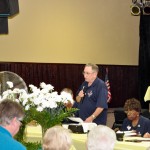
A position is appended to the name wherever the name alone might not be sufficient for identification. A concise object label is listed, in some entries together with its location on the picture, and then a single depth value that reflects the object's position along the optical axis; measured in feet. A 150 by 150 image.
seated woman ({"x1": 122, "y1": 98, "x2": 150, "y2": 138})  22.38
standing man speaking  23.65
